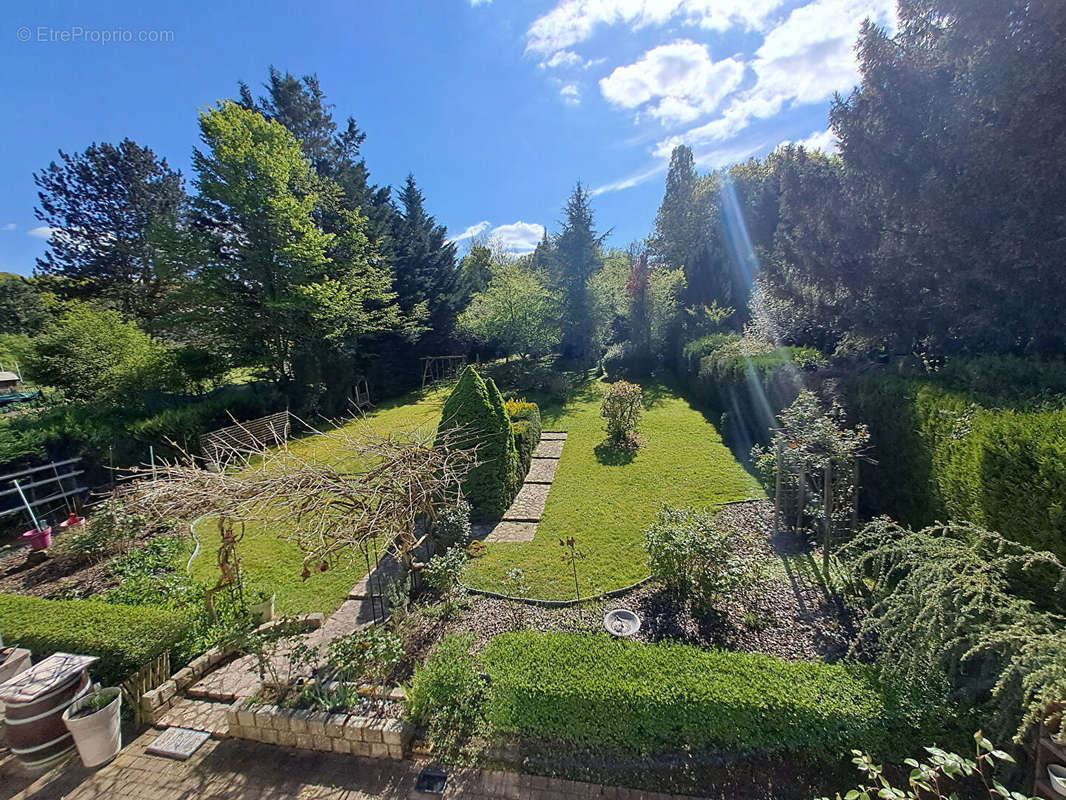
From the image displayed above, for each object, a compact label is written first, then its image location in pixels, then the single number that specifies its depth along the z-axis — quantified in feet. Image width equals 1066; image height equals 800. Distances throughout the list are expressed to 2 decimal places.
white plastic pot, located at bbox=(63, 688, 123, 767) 11.75
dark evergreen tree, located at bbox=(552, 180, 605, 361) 70.49
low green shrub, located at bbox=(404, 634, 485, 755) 11.64
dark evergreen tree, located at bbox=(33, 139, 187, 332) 67.72
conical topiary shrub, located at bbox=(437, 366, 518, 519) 23.99
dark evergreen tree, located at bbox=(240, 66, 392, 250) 64.28
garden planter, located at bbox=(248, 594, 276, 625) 17.24
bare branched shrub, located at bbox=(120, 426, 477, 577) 13.69
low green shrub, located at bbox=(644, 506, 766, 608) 15.57
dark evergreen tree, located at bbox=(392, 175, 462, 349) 75.72
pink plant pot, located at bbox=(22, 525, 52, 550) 23.99
